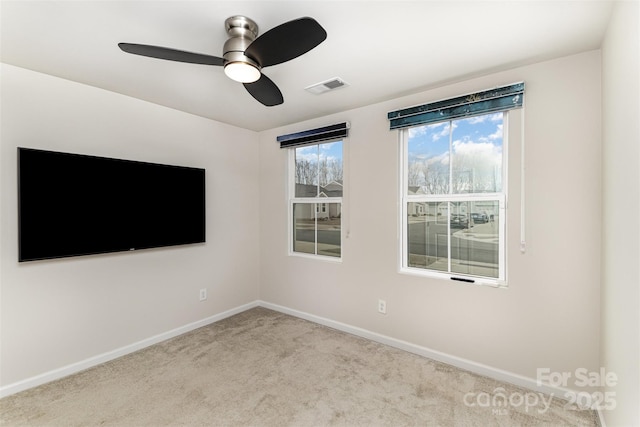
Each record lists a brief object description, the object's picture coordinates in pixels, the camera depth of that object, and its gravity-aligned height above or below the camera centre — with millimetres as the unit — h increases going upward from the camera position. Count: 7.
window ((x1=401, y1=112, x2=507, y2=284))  2400 +119
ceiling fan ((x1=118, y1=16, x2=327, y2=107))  1391 +867
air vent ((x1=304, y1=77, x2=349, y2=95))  2443 +1110
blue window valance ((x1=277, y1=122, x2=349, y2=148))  3203 +912
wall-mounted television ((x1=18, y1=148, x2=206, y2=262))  2230 +58
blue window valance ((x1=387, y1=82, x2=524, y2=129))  2211 +896
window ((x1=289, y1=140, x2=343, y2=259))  3436 +159
